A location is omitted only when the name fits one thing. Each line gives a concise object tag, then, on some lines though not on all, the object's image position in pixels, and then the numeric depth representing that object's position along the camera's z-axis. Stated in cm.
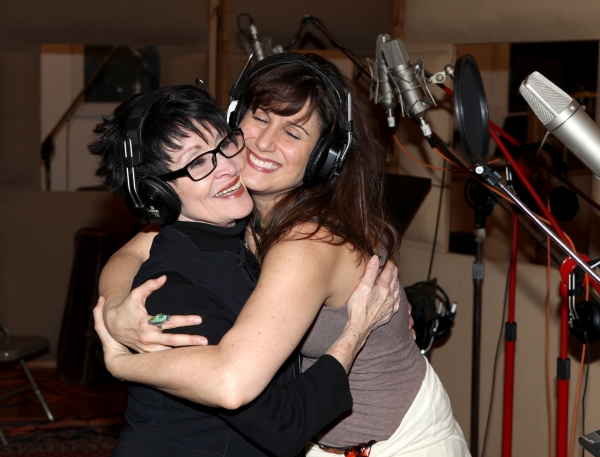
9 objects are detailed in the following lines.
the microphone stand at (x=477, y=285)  298
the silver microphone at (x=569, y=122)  127
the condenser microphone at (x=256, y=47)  362
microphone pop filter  151
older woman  133
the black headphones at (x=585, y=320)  214
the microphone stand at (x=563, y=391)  233
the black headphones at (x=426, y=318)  271
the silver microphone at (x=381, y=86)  283
